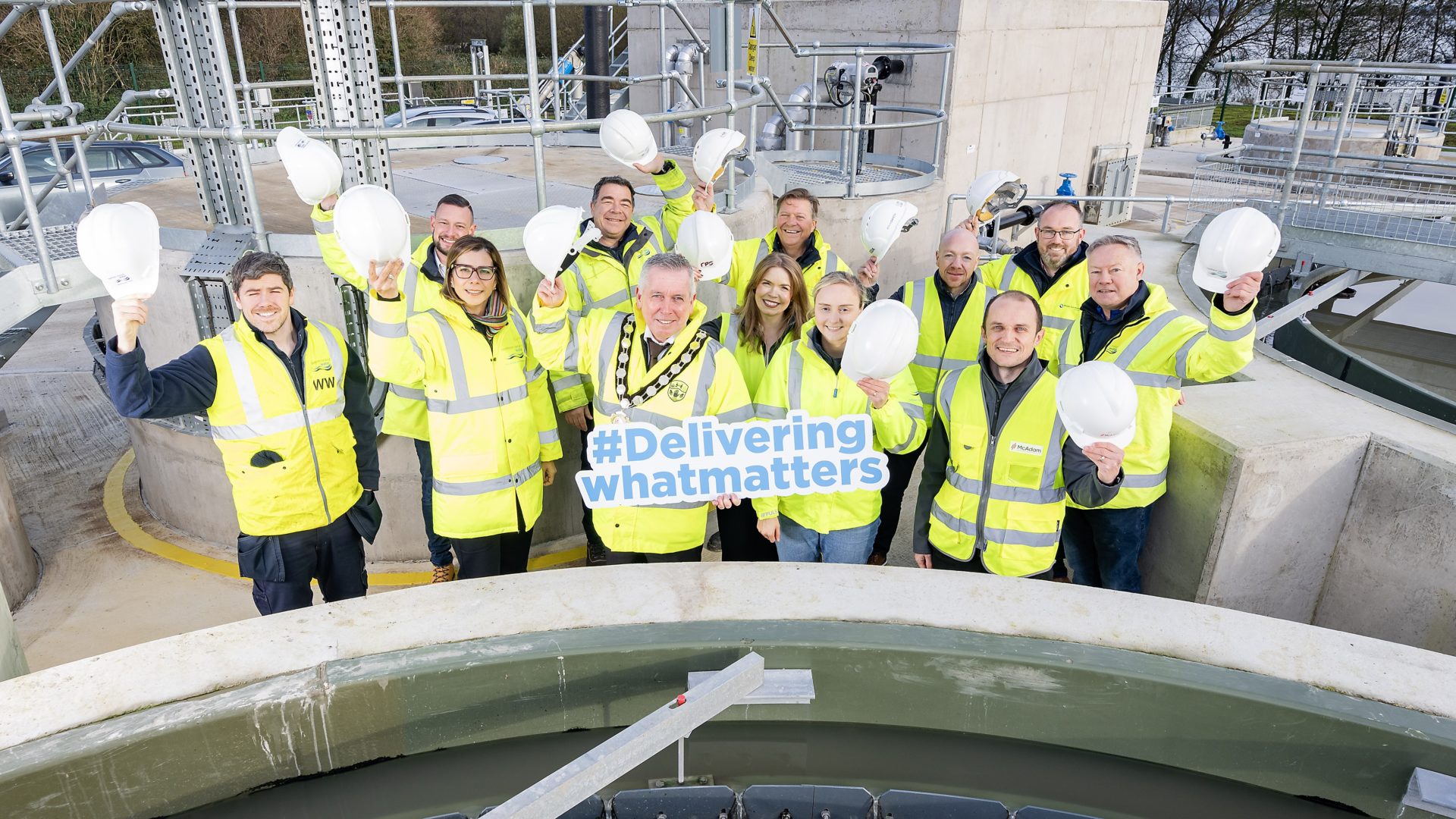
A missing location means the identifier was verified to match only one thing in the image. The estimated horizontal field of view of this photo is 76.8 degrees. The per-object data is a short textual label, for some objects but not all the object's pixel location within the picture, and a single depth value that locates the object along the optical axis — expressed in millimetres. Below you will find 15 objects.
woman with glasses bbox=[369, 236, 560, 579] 3383
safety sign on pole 6743
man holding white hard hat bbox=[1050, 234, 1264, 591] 3311
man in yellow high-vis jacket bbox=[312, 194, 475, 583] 3768
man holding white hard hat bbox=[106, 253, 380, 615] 3189
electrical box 7011
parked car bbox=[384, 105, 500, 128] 14938
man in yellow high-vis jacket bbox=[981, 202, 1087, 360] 4219
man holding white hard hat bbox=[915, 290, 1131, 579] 3207
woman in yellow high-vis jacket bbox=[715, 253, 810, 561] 3676
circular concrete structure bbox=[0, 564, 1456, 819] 2758
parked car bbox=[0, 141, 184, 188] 10570
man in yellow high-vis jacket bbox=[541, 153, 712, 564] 4223
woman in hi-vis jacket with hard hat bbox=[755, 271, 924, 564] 3352
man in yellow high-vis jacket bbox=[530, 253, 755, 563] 3279
